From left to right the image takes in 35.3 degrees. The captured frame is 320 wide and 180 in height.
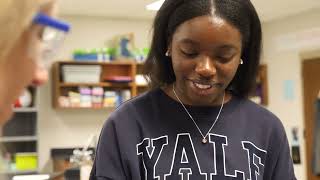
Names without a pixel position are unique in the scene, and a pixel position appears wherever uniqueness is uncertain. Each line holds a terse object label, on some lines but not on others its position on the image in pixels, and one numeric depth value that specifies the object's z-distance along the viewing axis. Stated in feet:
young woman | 3.95
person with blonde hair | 1.90
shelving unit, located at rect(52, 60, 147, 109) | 17.67
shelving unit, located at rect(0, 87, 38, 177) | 16.60
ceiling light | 16.41
